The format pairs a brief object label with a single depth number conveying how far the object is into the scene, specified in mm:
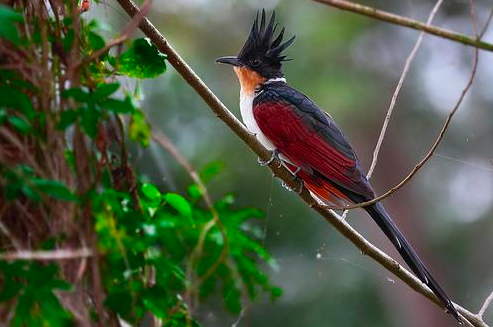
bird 7344
